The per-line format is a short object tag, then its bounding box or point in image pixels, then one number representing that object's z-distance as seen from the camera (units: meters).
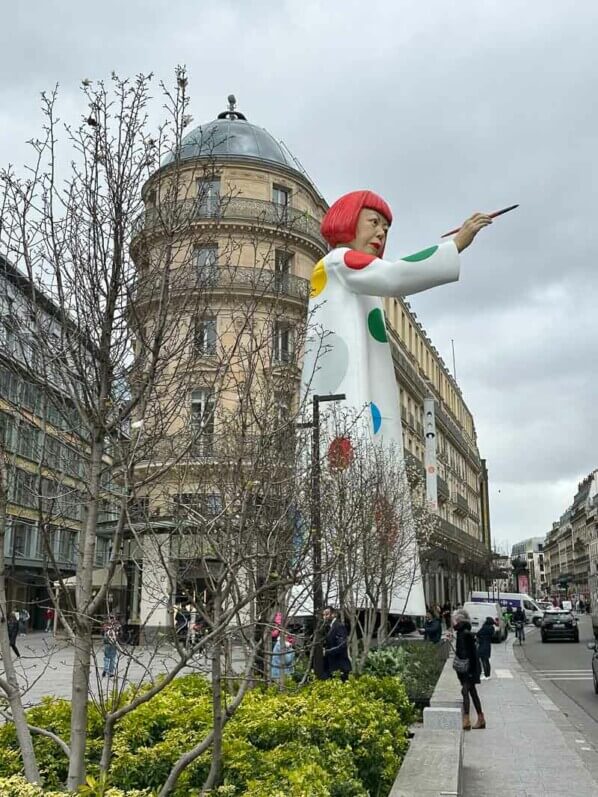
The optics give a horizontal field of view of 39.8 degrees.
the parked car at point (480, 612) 33.94
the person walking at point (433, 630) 21.69
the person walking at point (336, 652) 11.24
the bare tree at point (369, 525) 12.66
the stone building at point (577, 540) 129.38
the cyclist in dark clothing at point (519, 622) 36.12
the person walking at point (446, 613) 38.22
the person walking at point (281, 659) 10.15
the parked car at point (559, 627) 37.94
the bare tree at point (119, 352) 5.09
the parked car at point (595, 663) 17.17
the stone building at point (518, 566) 77.19
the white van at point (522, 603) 53.88
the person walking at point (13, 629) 20.34
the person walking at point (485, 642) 18.22
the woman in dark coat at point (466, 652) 11.45
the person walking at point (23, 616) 29.66
